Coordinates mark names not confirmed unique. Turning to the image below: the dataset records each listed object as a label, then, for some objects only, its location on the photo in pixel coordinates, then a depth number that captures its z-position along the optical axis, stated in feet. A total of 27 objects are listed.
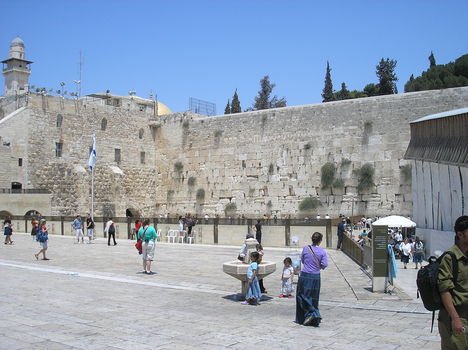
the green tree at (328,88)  132.77
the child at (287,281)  26.76
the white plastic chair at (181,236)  62.94
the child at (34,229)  62.69
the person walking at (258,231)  54.65
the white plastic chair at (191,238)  62.34
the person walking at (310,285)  20.21
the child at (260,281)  26.97
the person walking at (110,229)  57.68
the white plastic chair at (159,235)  65.47
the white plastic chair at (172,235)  63.98
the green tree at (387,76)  114.83
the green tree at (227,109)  152.05
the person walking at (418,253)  41.65
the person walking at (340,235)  51.88
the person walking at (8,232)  56.29
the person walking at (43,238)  41.52
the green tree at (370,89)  140.02
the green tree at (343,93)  135.64
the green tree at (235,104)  145.51
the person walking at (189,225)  62.18
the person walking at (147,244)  34.53
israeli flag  82.68
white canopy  50.47
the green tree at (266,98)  161.48
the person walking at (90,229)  61.93
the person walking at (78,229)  59.93
